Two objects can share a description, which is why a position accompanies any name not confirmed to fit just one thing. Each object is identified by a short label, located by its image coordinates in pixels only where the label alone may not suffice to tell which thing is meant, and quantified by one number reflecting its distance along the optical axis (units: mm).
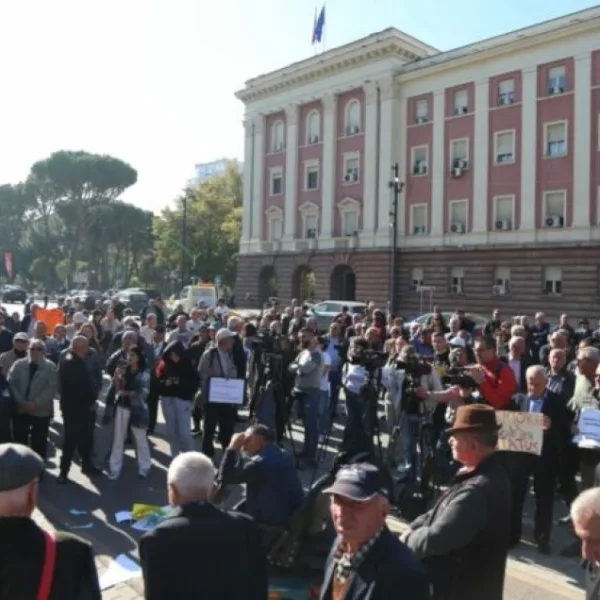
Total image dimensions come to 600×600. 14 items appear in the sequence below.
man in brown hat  3000
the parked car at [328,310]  26141
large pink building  33094
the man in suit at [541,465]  5805
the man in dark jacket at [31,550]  2369
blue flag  43375
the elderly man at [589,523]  2523
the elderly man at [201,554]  2984
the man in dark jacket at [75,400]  8016
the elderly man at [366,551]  2381
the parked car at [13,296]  53312
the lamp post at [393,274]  36938
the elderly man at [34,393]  8008
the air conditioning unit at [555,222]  33562
